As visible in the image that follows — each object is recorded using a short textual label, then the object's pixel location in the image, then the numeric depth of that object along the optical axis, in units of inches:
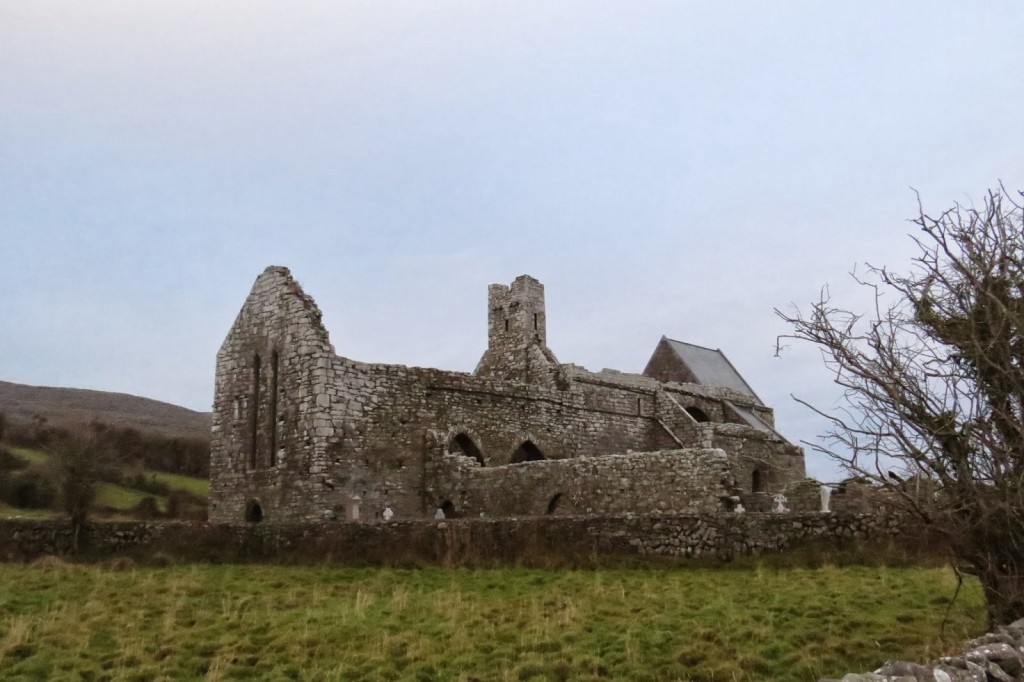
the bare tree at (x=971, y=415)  371.9
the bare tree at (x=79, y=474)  765.3
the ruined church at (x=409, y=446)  826.2
